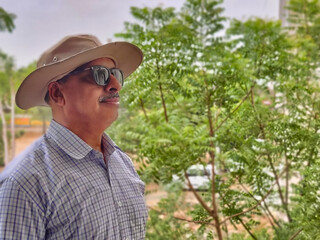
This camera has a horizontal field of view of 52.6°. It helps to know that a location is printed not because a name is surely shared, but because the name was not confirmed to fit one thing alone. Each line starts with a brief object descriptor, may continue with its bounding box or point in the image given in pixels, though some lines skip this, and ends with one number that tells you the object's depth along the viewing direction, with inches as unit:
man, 29.6
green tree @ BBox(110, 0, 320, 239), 55.9
